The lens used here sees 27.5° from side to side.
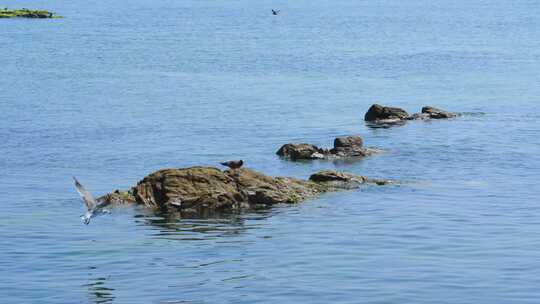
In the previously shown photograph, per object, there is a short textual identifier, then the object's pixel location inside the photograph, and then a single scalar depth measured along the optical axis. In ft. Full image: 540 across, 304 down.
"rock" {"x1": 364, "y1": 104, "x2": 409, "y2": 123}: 265.13
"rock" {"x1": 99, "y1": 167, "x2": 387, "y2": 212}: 166.30
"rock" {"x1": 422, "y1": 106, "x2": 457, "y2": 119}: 268.62
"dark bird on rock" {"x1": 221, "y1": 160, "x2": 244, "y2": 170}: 182.60
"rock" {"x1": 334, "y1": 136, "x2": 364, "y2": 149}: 219.00
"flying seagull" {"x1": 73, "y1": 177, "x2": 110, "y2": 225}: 121.58
